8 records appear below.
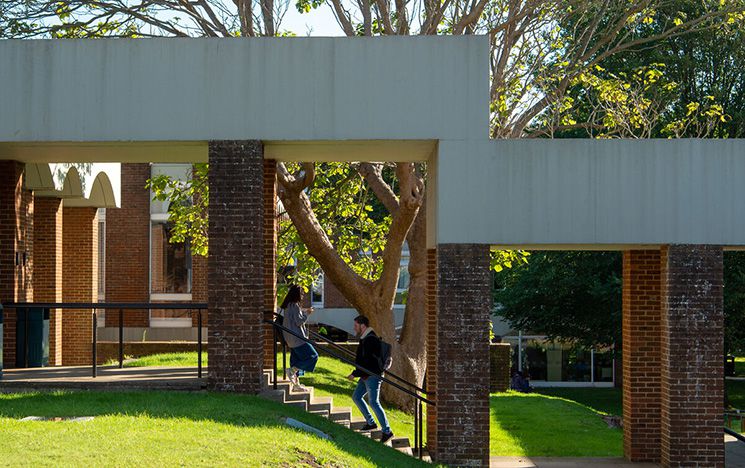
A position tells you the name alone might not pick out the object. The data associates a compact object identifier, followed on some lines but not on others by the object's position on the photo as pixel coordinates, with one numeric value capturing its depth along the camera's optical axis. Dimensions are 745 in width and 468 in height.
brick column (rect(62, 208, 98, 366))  21.56
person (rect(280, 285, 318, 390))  15.27
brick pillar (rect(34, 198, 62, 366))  19.80
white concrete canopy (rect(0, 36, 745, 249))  14.23
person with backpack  14.75
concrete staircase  14.91
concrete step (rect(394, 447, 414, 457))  15.18
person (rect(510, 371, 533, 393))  35.19
